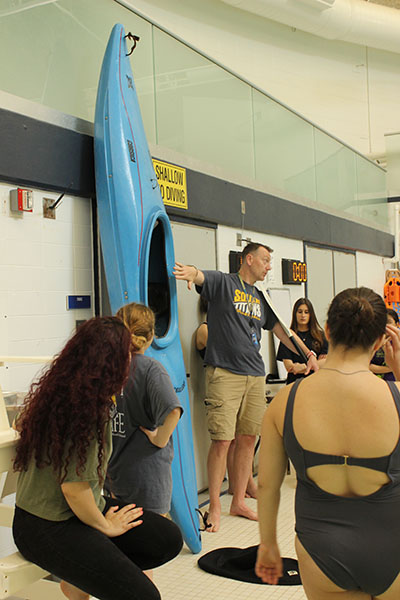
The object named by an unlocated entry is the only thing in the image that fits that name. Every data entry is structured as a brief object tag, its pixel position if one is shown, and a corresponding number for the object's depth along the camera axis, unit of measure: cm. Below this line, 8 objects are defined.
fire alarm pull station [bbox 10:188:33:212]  295
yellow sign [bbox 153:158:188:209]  389
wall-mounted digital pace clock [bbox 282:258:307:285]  566
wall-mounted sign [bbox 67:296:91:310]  329
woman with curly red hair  180
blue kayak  326
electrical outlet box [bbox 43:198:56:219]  315
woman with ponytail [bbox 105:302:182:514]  241
